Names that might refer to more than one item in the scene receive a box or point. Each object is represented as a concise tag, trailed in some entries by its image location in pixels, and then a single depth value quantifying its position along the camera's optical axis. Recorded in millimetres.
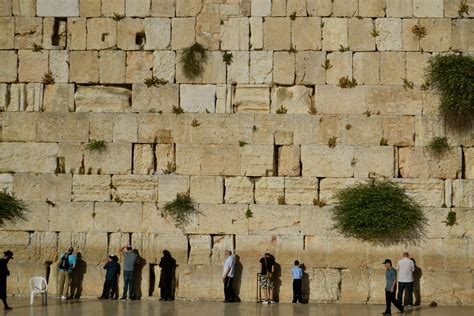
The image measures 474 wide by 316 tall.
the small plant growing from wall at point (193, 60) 17031
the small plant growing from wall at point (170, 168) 16922
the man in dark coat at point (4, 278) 14977
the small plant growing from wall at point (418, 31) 16938
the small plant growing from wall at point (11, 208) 16734
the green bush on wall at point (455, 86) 16500
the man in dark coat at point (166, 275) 16203
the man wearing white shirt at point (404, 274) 15617
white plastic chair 15269
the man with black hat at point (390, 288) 14836
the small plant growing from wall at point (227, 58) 17109
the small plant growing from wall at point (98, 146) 16922
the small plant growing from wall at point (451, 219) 16375
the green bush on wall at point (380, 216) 16312
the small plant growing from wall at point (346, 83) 16906
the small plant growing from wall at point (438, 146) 16625
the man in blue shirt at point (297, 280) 15938
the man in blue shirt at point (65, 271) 16203
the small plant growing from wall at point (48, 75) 17344
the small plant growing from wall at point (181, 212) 16656
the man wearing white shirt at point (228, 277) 16062
